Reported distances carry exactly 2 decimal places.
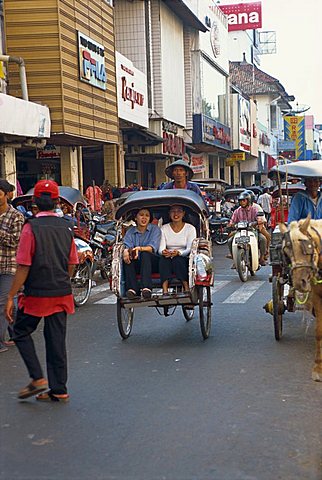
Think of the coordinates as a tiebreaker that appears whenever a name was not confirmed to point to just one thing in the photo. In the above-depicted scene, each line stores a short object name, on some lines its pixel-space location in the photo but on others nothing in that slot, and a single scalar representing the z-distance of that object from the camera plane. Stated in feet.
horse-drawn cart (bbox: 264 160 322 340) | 25.64
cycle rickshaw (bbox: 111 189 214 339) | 26.99
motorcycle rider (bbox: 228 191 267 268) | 47.59
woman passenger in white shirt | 27.91
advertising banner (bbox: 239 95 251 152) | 154.20
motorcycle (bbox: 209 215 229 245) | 78.65
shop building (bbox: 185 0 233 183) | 115.65
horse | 19.75
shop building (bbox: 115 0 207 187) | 91.97
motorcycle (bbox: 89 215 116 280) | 45.22
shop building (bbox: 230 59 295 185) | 191.93
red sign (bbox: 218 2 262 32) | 219.41
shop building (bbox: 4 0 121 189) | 58.54
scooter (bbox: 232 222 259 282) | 45.11
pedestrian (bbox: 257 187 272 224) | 89.30
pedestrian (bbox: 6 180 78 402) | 19.39
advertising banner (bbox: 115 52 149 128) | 78.48
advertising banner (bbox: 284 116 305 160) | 216.68
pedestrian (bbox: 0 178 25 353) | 26.02
